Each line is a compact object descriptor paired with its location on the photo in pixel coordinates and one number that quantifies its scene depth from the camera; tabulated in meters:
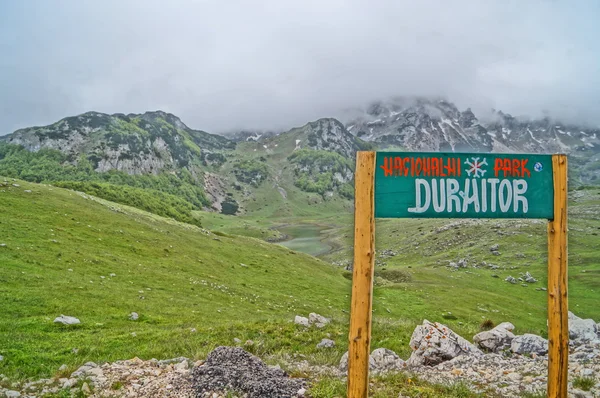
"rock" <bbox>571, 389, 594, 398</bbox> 9.07
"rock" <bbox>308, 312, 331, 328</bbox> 19.09
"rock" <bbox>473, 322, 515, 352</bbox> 14.76
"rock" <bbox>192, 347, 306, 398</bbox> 9.19
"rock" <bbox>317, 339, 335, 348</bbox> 15.16
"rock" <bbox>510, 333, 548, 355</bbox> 13.73
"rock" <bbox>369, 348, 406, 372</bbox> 12.51
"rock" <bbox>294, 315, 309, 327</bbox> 18.59
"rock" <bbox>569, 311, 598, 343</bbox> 16.20
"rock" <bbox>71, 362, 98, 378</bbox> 10.51
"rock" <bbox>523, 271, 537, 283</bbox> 69.50
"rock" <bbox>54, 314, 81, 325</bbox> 17.73
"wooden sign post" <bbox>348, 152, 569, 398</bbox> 6.60
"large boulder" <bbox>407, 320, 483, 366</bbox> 12.87
